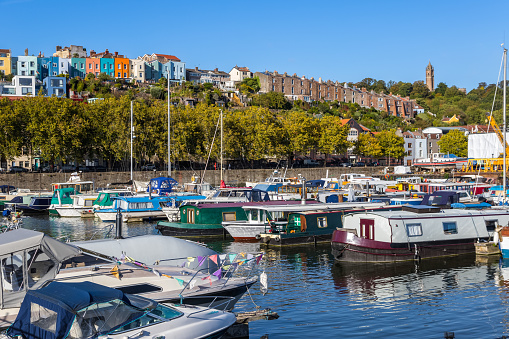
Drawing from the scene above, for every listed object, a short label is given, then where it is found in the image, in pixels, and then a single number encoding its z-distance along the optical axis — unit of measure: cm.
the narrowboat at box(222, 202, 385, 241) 3409
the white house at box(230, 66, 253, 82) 18881
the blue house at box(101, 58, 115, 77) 15775
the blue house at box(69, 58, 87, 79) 15350
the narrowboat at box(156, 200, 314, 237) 3697
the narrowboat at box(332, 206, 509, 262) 2791
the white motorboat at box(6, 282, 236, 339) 1184
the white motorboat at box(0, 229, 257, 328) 1528
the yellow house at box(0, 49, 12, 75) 14412
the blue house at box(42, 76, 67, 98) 12875
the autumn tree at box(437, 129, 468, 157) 12119
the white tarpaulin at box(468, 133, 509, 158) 9438
